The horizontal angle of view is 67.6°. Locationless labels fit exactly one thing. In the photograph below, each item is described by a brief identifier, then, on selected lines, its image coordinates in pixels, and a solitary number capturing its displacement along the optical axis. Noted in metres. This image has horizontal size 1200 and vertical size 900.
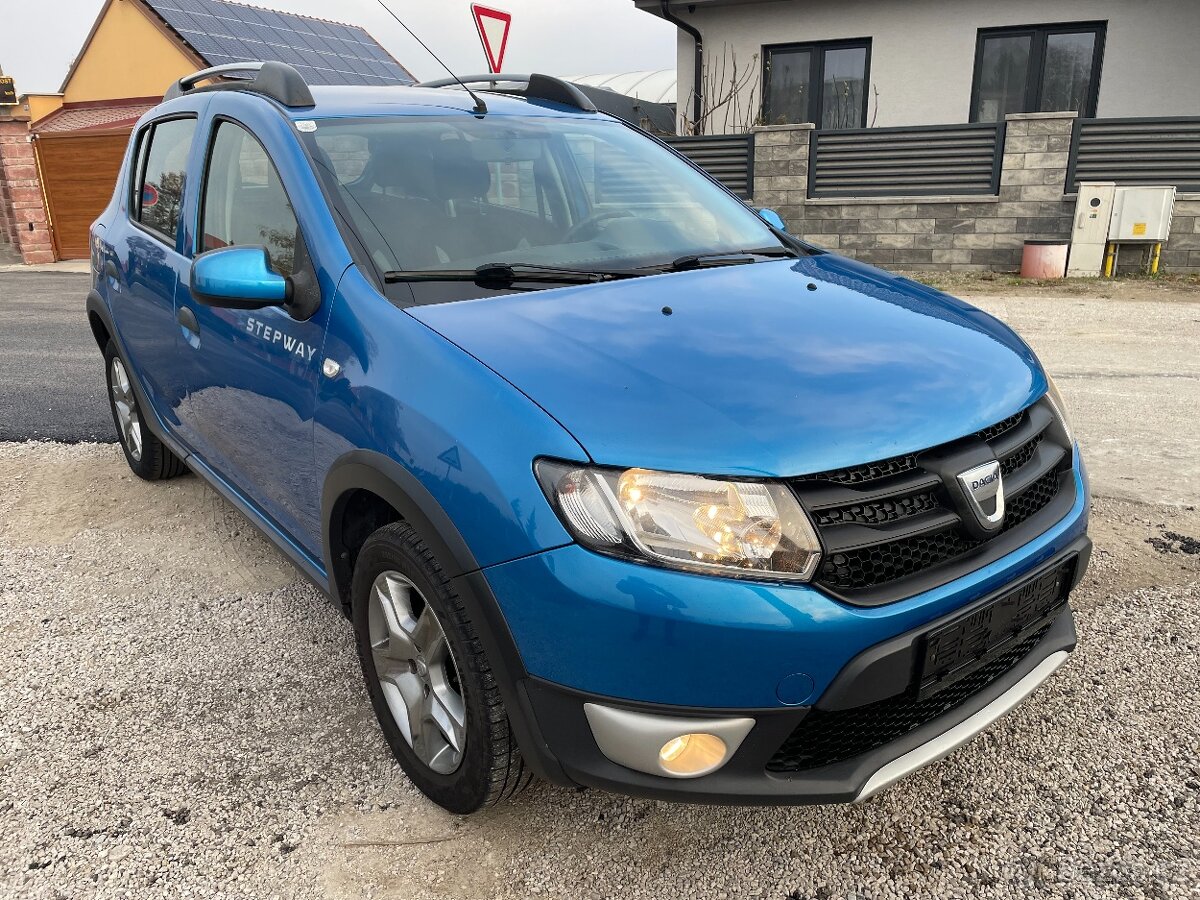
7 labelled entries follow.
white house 12.16
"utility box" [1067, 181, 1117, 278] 10.23
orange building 15.43
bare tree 13.91
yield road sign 6.03
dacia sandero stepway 1.71
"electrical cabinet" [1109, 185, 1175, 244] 9.99
